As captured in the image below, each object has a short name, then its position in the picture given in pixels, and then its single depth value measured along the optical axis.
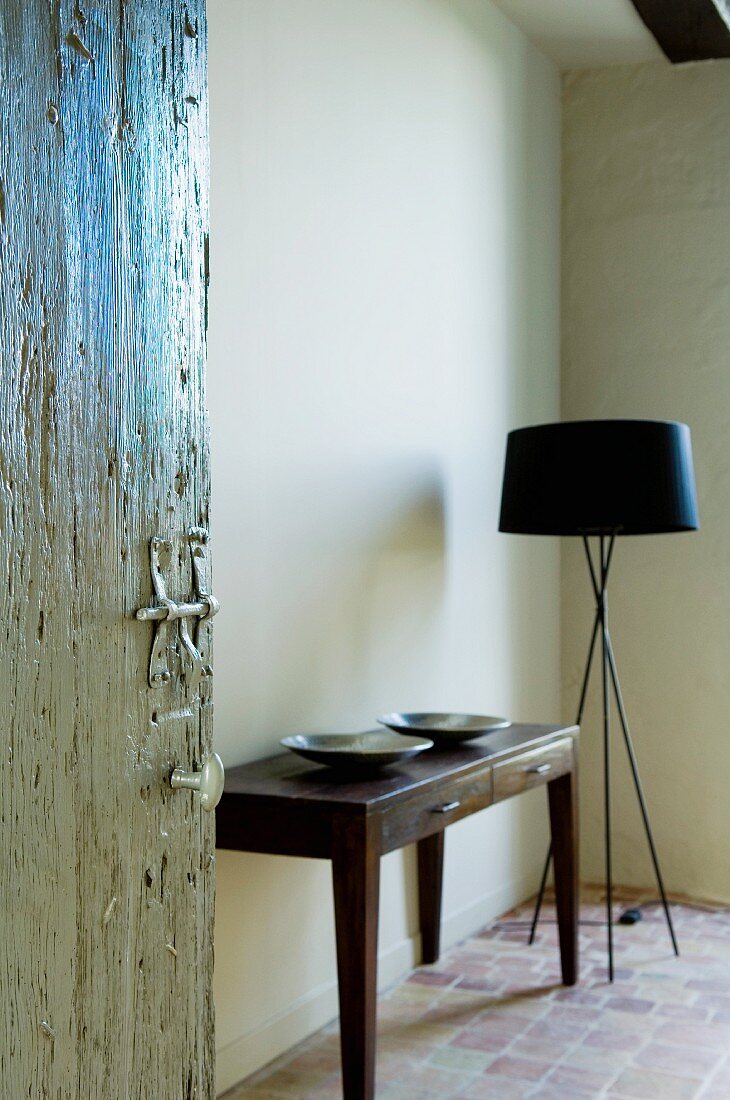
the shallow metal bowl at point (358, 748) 2.94
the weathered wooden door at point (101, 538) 1.34
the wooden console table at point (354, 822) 2.69
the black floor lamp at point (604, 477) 3.88
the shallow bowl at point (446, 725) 3.38
